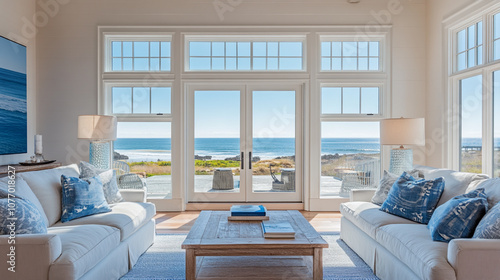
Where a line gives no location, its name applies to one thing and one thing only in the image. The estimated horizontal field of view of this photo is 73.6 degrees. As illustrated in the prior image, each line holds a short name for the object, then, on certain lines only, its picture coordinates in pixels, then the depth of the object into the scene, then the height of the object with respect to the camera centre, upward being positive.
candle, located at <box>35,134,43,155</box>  4.52 -0.10
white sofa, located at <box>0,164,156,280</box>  1.94 -0.72
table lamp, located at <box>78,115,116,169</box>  4.09 +0.07
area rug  2.84 -1.17
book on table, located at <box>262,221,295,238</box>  2.50 -0.71
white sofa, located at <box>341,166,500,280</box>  1.91 -0.73
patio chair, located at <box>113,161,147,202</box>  5.42 -0.65
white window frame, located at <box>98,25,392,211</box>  5.29 +0.97
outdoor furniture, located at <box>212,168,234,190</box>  5.48 -0.67
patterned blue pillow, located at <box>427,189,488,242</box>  2.19 -0.53
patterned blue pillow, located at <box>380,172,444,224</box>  2.83 -0.52
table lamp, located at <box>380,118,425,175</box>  3.81 +0.02
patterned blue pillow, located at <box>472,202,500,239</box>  1.98 -0.53
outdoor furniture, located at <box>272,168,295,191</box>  5.51 -0.70
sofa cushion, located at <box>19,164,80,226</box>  2.75 -0.44
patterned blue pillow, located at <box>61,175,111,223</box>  2.89 -0.54
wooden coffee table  2.37 -0.76
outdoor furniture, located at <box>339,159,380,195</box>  5.45 -0.61
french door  5.46 -0.05
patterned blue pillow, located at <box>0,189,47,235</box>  2.03 -0.50
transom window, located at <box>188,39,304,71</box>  5.41 +1.35
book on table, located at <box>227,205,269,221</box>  3.07 -0.71
